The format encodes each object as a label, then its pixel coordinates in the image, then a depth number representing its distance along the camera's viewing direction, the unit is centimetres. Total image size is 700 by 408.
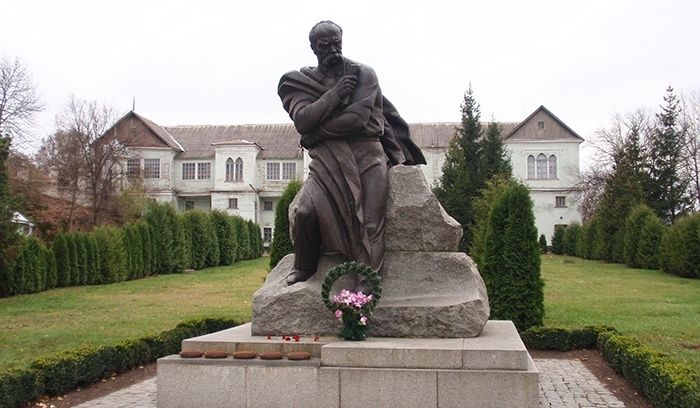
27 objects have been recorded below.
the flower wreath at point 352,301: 581
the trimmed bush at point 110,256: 2405
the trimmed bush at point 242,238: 3547
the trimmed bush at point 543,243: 4384
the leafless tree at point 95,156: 3681
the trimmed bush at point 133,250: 2525
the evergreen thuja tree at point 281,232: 1609
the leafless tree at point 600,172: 4375
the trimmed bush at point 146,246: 2645
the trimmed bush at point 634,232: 2902
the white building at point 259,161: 4938
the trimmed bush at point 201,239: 3012
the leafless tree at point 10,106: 2863
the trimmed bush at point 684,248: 2345
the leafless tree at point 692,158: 3988
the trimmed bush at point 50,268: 2159
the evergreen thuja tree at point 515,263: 1155
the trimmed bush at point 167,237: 2755
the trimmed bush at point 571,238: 4069
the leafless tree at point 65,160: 3641
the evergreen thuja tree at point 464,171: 2994
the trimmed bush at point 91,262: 2341
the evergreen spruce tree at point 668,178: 3903
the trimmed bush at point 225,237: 3303
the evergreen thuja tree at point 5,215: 1758
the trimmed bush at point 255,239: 3806
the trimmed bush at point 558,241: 4372
